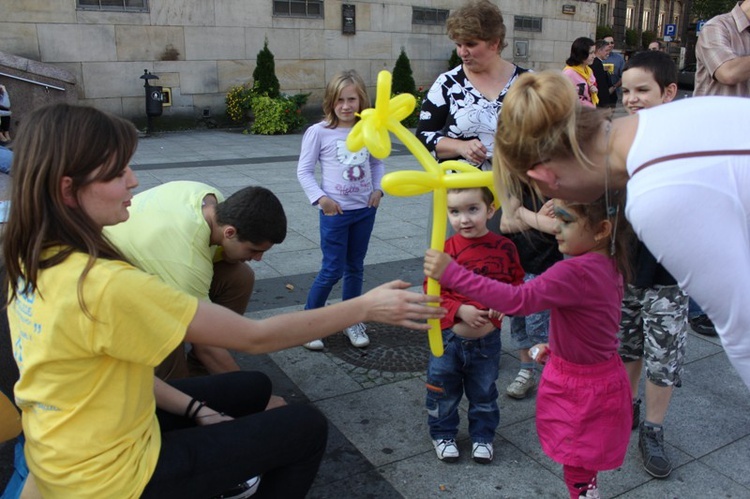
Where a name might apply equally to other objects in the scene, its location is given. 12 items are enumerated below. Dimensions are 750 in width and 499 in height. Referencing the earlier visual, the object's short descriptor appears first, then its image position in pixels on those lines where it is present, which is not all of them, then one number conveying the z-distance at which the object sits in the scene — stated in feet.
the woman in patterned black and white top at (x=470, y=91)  11.20
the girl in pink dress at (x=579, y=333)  7.32
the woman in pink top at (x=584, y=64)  25.22
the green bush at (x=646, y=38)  121.90
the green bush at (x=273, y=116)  46.19
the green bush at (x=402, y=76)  54.65
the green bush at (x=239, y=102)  47.92
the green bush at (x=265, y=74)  48.01
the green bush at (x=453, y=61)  59.52
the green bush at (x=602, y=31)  96.11
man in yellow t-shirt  9.06
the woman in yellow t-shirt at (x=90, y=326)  5.92
